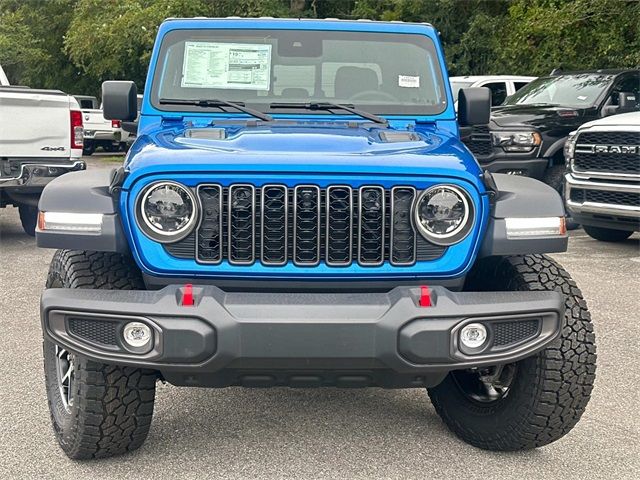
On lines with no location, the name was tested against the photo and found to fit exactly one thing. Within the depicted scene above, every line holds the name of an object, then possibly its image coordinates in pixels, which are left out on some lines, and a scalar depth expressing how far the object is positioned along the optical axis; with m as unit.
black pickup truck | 10.01
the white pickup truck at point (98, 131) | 22.91
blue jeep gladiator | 3.08
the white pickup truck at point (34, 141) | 8.37
